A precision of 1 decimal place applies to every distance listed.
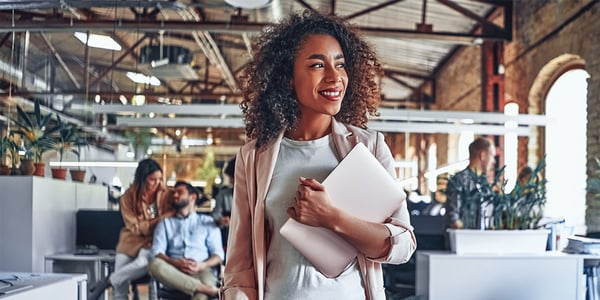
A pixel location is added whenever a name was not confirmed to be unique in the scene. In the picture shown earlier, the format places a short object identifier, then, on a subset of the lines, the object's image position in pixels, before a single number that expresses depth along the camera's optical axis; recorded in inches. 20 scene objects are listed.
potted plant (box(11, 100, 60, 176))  193.2
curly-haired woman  42.1
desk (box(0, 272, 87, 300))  86.0
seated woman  188.1
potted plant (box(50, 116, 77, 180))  205.6
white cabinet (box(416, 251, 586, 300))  159.9
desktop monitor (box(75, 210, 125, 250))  215.8
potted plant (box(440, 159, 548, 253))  157.8
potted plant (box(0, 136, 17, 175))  189.3
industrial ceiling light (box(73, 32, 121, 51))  347.6
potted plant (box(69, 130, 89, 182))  215.7
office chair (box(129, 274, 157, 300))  185.0
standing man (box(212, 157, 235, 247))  214.8
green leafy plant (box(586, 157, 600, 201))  170.0
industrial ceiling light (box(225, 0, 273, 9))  188.6
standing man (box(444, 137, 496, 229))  161.8
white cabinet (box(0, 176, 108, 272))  185.5
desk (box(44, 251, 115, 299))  192.5
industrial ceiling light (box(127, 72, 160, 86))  425.1
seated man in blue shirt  177.2
